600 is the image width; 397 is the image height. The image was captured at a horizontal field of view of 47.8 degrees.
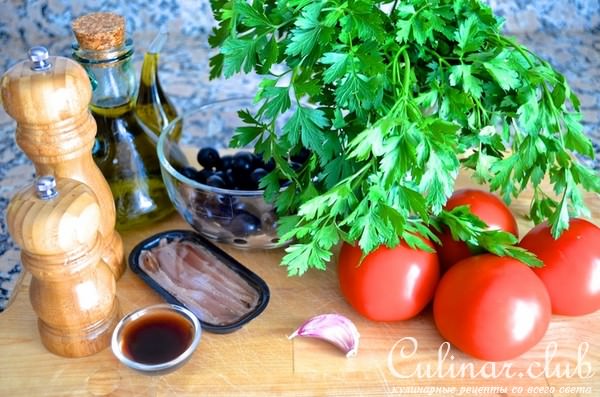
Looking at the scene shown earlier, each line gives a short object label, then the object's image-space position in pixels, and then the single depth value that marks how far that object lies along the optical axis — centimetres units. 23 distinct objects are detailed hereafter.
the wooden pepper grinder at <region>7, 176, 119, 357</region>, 65
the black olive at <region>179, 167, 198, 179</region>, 92
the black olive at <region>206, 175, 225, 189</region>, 90
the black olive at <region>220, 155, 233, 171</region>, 97
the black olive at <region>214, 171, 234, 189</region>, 92
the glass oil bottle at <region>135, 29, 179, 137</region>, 103
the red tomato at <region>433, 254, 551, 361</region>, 72
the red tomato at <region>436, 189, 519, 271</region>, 84
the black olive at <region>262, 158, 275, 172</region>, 95
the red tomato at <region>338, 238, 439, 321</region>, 78
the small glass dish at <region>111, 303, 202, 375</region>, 74
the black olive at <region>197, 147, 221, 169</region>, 100
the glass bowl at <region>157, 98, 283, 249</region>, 87
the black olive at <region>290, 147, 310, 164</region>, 96
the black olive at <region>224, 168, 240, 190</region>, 92
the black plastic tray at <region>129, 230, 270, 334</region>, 80
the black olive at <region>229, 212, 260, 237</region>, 88
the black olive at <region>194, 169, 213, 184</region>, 92
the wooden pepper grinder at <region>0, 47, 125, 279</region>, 69
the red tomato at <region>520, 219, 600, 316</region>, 78
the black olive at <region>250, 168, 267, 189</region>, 92
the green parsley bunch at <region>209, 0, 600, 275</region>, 71
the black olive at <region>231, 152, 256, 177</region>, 95
